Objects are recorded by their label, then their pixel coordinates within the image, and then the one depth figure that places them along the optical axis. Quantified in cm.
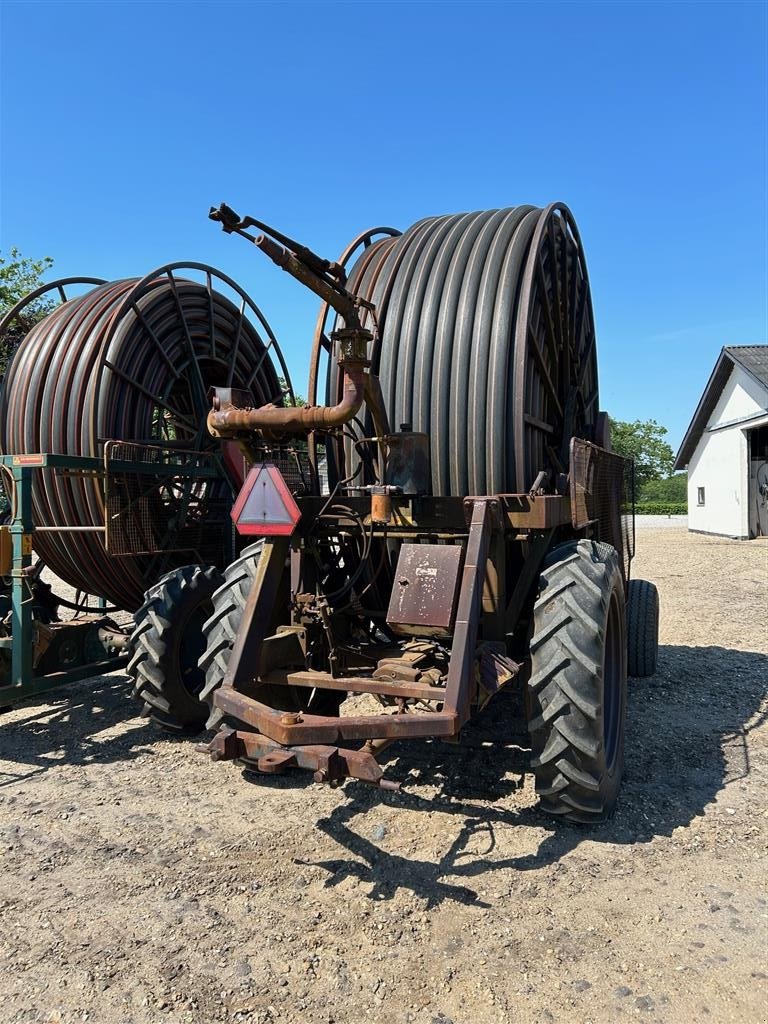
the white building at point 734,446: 2431
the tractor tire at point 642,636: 691
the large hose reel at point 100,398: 656
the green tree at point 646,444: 7894
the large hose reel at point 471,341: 476
